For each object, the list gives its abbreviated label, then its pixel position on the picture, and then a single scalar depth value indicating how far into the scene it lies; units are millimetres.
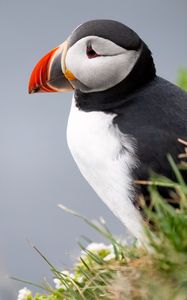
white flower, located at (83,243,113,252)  9031
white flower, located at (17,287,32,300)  8734
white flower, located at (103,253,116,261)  8367
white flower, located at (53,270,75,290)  7789
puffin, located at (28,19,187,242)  7816
